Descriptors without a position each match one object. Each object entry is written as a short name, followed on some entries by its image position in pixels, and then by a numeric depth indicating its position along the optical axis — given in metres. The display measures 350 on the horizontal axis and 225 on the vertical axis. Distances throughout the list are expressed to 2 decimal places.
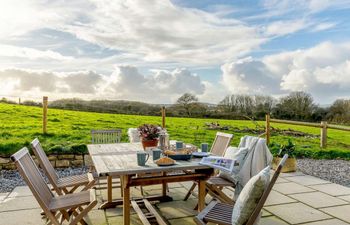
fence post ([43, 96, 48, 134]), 7.42
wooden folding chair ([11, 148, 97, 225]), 2.46
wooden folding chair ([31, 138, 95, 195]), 3.20
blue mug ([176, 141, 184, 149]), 3.58
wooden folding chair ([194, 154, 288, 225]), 2.05
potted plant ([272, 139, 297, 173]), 5.66
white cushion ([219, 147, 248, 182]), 3.36
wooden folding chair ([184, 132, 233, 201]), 3.72
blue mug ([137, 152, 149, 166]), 2.82
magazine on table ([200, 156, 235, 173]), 2.77
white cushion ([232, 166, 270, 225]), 2.06
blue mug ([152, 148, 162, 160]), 2.97
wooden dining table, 2.66
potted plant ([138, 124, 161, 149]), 3.53
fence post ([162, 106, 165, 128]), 7.64
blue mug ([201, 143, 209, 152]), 3.48
